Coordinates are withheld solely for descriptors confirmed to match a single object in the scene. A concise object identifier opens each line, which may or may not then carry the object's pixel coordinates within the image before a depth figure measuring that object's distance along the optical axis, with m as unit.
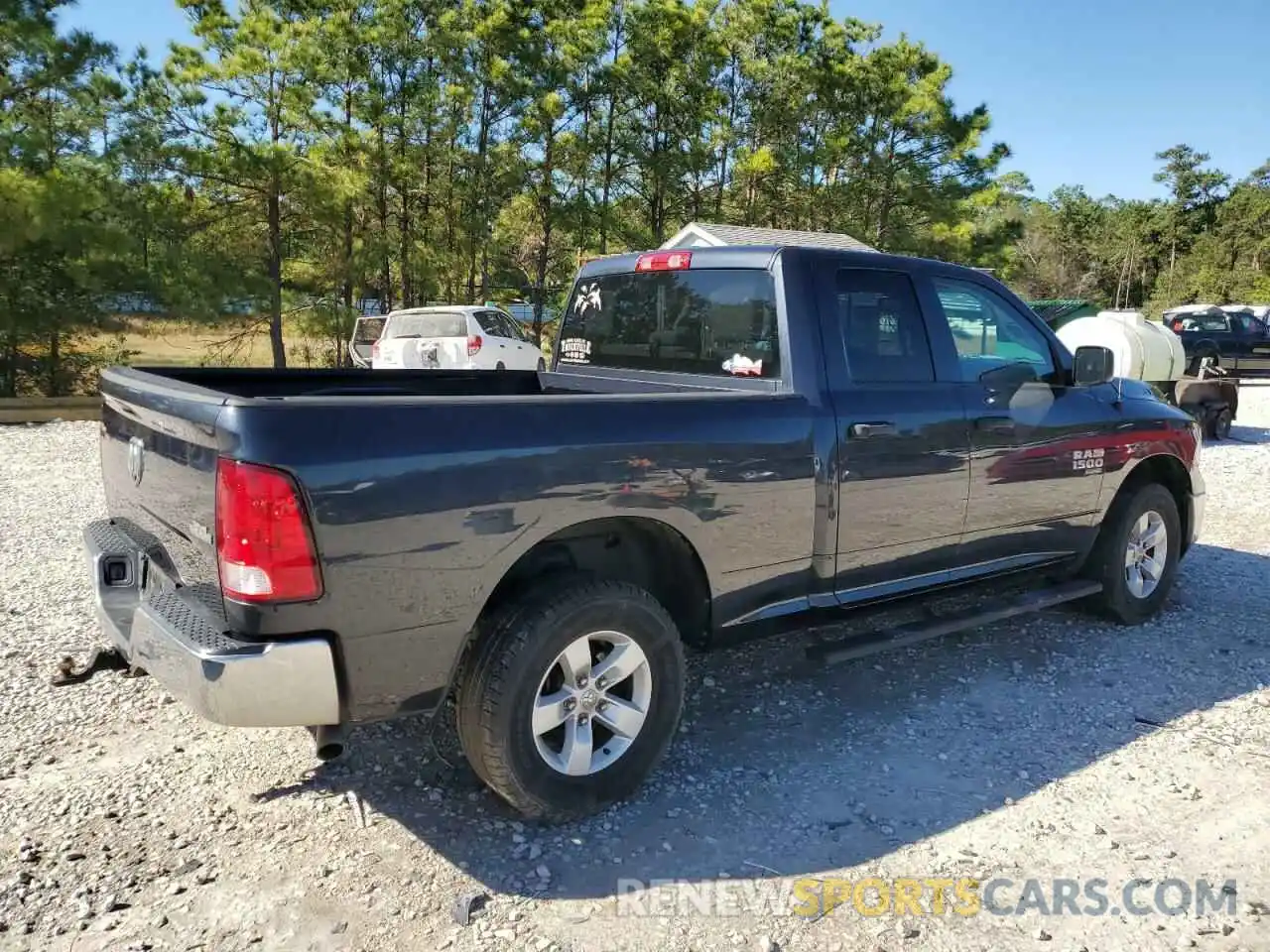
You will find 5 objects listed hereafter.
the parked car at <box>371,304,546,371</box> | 16.11
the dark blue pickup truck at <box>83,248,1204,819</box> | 2.41
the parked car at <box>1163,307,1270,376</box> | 26.25
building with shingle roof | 17.48
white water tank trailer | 13.00
